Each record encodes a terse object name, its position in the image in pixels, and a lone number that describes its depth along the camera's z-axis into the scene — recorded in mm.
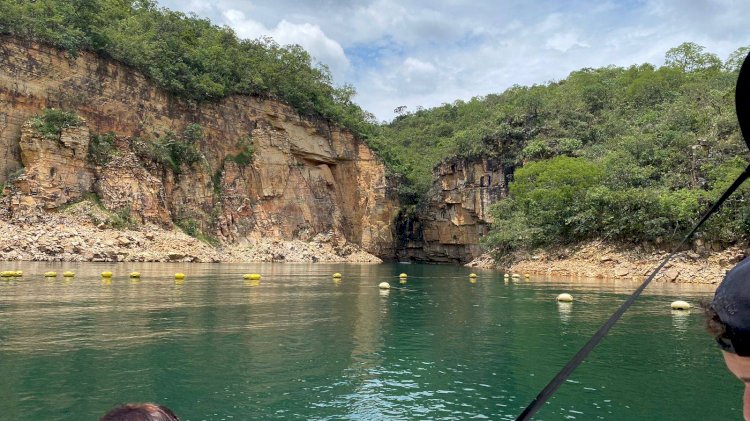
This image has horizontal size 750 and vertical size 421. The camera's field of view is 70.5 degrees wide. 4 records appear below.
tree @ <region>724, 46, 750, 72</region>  50225
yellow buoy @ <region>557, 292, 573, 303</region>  18156
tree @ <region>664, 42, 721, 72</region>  62062
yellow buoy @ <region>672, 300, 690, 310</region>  16133
